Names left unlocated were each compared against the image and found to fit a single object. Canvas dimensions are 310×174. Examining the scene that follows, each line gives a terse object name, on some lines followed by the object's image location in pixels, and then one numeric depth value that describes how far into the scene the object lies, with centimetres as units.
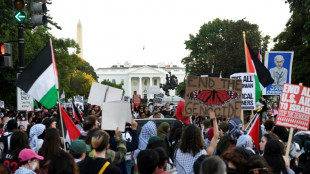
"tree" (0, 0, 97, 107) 2211
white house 16112
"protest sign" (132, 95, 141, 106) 3010
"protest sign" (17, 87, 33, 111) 1355
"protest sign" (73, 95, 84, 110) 2608
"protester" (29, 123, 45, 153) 874
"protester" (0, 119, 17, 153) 844
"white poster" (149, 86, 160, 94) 3836
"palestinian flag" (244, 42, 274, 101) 1238
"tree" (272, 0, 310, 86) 3397
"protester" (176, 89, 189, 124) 1160
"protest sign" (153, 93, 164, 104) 3025
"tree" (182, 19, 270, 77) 5231
